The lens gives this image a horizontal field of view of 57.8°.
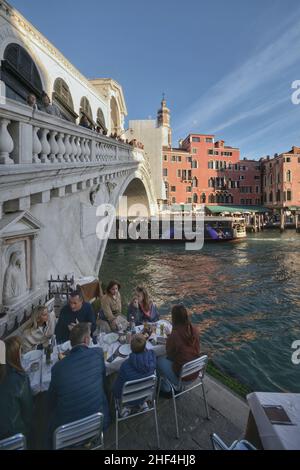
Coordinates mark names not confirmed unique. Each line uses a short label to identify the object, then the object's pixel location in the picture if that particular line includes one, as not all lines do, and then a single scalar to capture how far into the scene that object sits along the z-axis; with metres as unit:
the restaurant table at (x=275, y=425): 2.15
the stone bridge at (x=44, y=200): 3.48
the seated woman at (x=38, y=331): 3.86
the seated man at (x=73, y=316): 4.25
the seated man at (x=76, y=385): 2.54
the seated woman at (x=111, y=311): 4.62
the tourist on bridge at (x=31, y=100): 4.45
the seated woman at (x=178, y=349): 3.51
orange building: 45.97
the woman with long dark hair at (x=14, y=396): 2.34
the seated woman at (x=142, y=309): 4.93
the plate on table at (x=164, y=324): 4.26
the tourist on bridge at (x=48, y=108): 5.54
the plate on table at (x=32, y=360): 3.17
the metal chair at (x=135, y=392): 2.85
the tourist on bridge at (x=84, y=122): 7.96
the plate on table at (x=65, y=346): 3.60
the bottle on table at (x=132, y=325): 4.20
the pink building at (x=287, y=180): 44.66
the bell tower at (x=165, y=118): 67.09
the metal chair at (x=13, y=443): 2.05
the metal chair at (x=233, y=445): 2.01
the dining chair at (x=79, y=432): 2.25
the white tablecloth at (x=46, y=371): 2.94
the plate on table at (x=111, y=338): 3.88
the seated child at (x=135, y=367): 2.99
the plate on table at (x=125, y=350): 3.55
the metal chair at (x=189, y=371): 3.27
